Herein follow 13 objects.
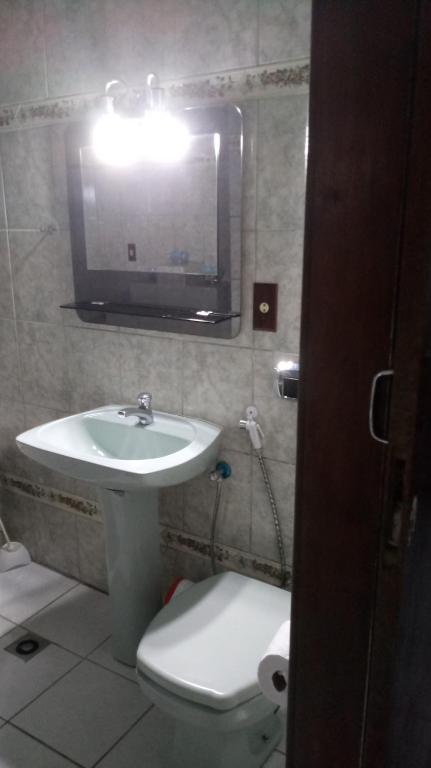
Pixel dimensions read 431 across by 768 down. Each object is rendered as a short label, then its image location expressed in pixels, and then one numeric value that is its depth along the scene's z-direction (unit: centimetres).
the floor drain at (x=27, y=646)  201
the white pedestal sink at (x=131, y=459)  169
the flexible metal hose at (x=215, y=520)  188
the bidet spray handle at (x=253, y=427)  174
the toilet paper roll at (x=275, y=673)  100
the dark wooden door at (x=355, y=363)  56
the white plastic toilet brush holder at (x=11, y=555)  246
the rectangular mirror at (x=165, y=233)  164
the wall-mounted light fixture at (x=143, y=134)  166
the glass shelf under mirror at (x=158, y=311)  169
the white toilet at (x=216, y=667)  130
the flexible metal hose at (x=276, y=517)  178
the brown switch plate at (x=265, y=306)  164
